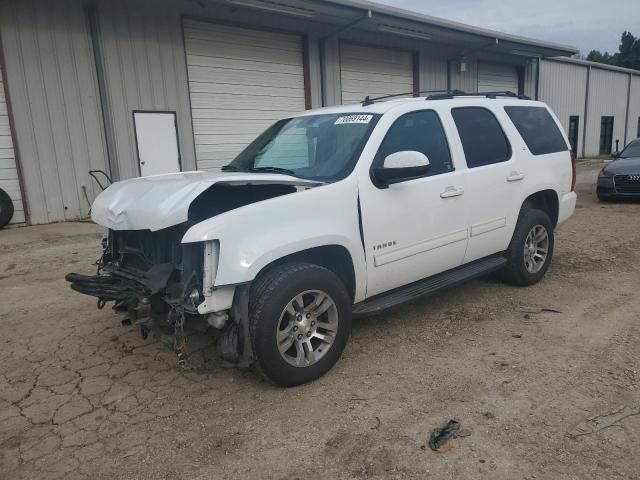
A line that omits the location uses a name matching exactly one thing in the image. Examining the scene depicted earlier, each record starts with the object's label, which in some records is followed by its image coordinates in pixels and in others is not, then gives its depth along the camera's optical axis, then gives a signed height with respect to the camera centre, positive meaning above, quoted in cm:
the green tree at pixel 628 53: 6188 +934
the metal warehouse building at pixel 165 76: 942 +167
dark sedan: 1069 -110
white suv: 306 -59
